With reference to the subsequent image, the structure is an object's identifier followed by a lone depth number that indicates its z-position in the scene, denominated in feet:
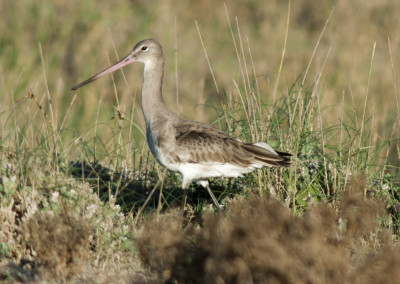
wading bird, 40.37
